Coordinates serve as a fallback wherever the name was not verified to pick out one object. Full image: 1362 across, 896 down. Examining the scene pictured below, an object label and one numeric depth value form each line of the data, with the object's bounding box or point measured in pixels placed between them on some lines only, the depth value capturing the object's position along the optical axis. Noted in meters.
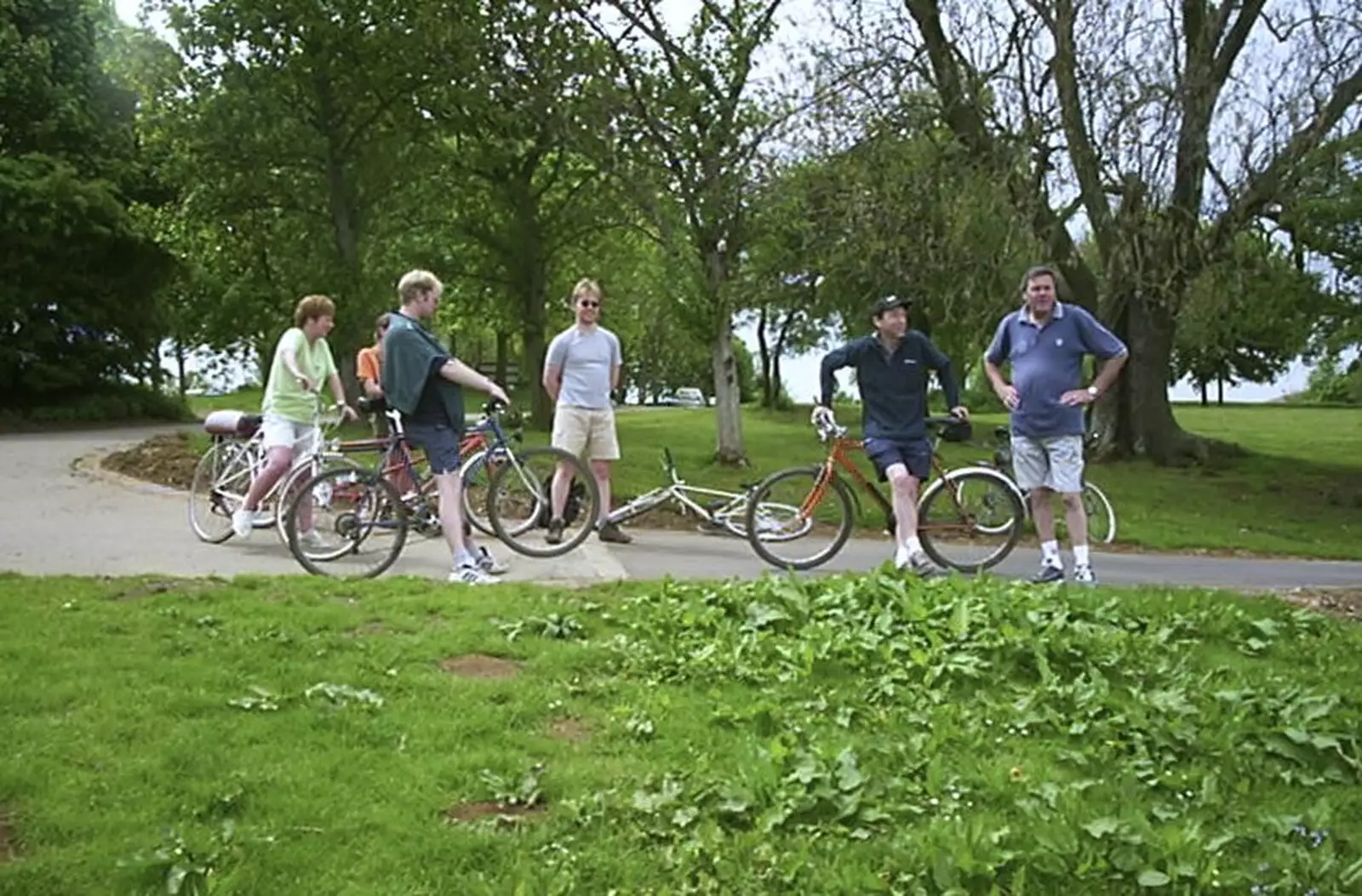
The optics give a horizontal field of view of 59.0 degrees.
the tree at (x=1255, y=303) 19.59
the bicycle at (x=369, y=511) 7.73
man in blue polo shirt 7.57
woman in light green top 8.59
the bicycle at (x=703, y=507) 9.14
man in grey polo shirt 9.02
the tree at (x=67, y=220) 23.88
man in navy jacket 7.90
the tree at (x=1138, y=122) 17.11
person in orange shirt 8.83
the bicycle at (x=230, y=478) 9.08
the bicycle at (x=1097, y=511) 11.70
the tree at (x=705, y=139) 17.94
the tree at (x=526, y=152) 18.62
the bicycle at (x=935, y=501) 8.37
